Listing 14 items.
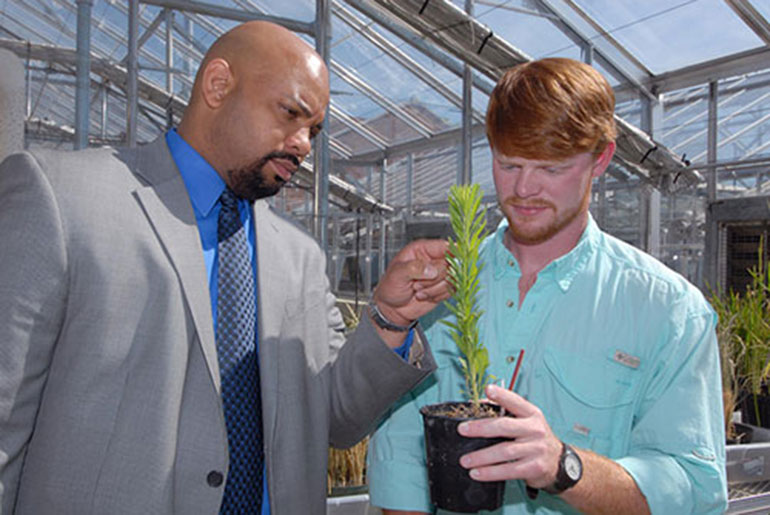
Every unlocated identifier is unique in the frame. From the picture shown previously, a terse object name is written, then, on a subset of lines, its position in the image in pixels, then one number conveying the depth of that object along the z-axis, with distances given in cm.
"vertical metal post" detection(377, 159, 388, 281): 730
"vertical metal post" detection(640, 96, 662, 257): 752
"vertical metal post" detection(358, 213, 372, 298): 734
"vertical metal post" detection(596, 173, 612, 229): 723
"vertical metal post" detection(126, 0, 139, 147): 545
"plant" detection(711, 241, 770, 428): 280
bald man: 101
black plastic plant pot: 80
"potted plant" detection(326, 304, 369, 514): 225
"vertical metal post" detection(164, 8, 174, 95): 654
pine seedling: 88
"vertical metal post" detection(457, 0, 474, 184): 714
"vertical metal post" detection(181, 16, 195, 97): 678
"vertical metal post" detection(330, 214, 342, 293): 720
